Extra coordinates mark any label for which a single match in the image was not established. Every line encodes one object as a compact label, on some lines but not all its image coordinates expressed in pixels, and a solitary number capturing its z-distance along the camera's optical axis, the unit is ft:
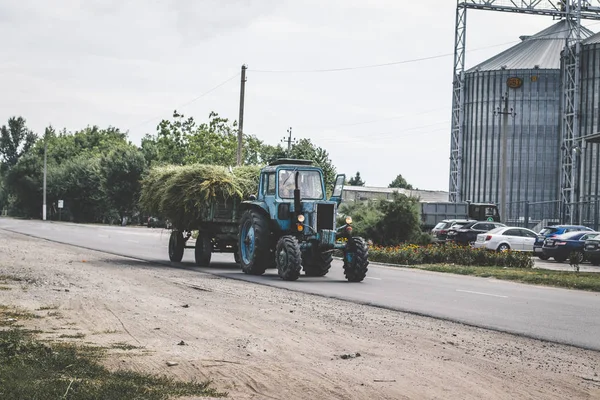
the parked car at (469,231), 155.22
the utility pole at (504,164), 166.40
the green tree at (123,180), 317.01
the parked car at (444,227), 160.76
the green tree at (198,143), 256.52
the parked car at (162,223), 89.34
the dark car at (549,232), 132.46
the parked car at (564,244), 127.85
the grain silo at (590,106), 220.02
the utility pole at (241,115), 160.00
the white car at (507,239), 138.82
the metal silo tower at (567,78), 200.95
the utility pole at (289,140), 252.03
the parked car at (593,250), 118.47
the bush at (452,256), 100.94
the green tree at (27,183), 386.32
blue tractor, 71.05
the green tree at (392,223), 134.00
